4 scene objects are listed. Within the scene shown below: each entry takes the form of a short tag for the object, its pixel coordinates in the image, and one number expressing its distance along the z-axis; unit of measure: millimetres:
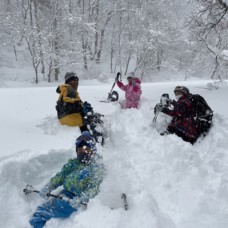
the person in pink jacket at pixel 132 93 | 7992
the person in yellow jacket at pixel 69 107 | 6059
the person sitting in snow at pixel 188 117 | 5410
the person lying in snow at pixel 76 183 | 3746
